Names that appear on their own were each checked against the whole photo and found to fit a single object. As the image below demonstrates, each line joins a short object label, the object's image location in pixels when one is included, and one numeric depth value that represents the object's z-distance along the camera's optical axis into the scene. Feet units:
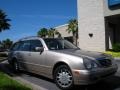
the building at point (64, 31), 69.13
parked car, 10.24
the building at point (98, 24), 39.59
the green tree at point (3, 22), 61.53
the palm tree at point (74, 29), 66.53
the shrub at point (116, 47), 37.10
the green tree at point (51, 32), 75.72
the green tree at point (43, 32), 91.14
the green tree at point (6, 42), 167.91
